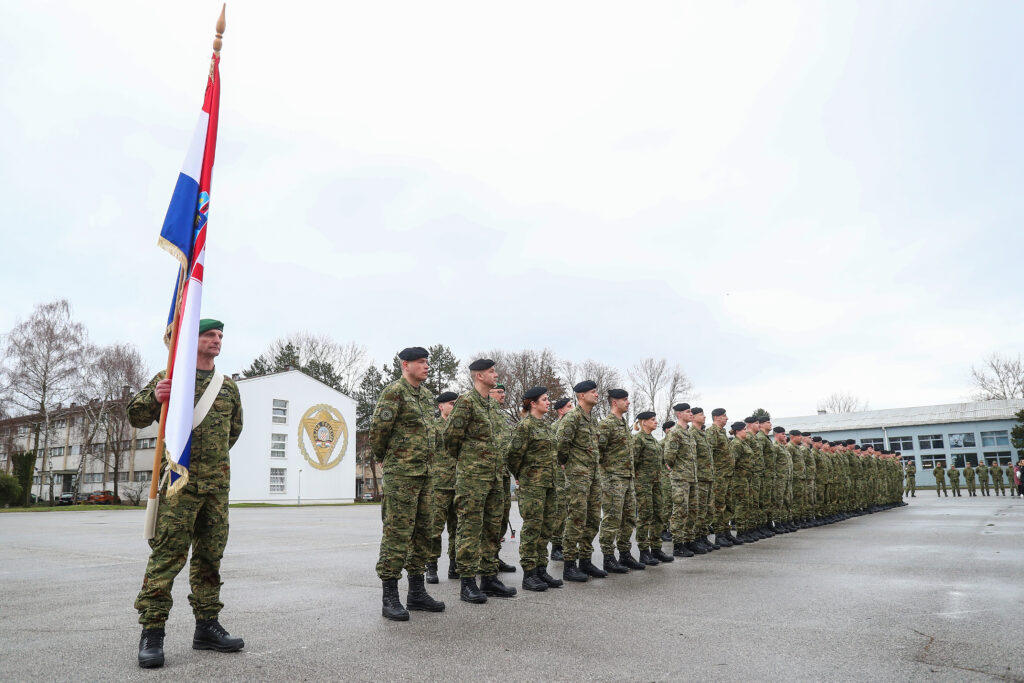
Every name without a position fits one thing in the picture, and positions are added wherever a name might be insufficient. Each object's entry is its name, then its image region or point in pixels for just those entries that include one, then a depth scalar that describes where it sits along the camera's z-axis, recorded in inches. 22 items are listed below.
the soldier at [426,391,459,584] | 288.4
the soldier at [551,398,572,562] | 293.6
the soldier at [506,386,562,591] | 260.5
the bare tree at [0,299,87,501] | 1478.8
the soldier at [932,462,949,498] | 1267.2
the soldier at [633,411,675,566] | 342.0
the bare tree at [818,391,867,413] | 3026.6
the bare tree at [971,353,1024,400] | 2156.7
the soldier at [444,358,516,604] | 236.4
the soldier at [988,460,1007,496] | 1277.4
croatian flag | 154.8
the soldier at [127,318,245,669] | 153.9
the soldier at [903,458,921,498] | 1472.4
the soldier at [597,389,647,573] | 299.1
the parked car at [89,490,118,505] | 1556.7
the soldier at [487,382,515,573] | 265.4
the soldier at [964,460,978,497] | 1250.6
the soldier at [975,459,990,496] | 1263.5
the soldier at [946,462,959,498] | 1242.9
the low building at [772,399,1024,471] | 2164.1
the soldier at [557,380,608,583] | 283.2
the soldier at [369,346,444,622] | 204.1
